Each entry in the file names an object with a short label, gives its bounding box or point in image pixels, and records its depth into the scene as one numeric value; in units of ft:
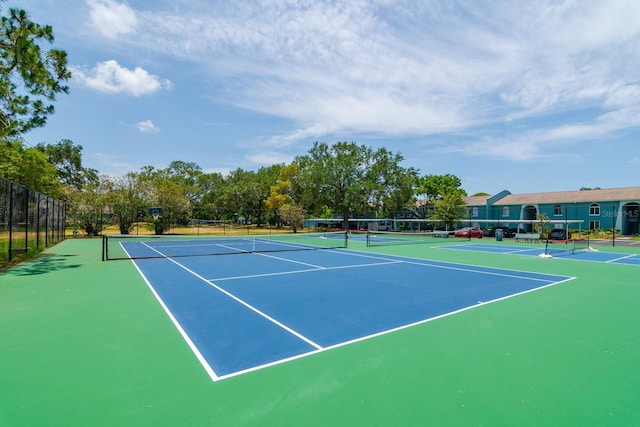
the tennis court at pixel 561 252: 57.61
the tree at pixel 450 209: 130.93
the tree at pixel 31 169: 72.21
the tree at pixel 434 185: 161.17
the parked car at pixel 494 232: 126.39
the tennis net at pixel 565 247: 69.33
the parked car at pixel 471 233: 118.93
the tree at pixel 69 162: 182.80
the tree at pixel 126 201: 100.48
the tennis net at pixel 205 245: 57.41
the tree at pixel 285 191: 166.09
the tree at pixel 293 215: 138.00
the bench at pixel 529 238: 95.61
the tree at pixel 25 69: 39.65
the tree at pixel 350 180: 142.00
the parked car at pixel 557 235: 100.89
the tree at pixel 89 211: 95.76
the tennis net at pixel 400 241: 87.62
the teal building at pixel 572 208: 124.16
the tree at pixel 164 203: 109.19
